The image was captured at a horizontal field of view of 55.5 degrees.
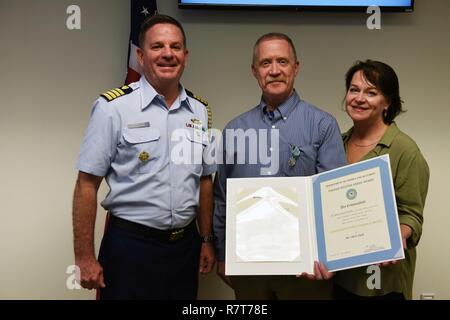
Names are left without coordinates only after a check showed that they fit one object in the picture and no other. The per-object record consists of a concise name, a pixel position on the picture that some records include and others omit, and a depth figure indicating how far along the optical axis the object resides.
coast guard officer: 1.67
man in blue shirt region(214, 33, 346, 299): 1.71
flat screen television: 2.34
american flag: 2.30
